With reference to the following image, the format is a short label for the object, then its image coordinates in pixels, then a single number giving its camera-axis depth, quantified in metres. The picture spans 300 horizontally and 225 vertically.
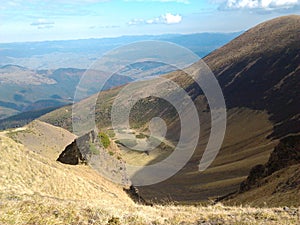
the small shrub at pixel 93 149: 44.50
